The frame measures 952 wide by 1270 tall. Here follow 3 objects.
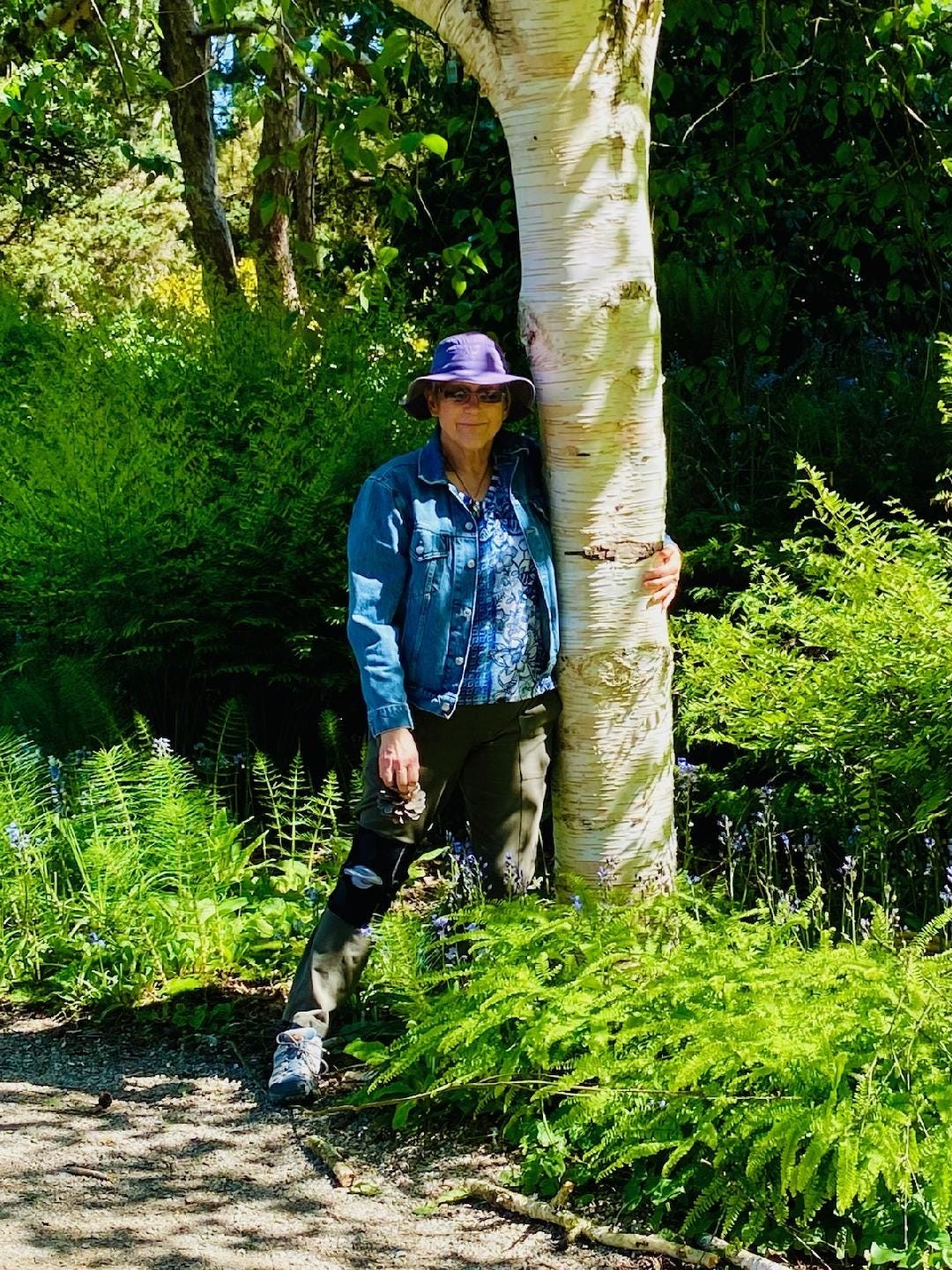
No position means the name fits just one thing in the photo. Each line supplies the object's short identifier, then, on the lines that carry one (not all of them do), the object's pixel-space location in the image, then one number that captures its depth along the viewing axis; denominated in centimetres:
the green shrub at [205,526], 584
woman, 376
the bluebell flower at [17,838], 488
